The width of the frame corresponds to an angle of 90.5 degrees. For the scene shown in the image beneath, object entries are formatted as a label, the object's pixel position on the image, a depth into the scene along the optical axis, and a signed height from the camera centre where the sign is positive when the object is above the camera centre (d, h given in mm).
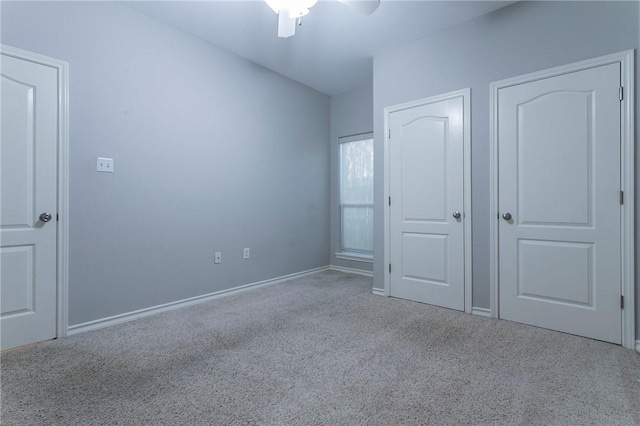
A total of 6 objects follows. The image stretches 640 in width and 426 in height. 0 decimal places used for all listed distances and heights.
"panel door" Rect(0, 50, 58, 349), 2146 +103
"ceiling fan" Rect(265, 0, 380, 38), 2039 +1371
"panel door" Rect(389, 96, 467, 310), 2969 +116
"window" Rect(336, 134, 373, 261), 4547 +264
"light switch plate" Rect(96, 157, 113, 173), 2527 +404
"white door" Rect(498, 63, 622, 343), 2250 +93
